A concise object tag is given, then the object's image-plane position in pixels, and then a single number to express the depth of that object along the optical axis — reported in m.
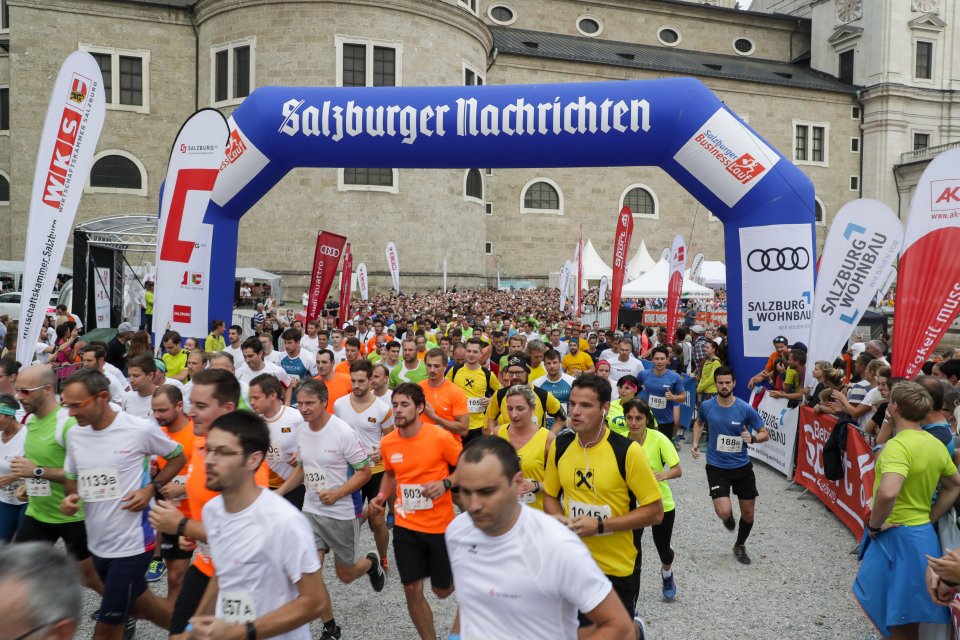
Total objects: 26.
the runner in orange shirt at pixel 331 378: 7.92
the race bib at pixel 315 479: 5.05
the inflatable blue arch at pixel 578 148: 10.35
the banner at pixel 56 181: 6.39
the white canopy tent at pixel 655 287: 22.61
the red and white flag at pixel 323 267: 13.52
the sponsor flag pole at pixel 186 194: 8.76
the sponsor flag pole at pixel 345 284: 16.53
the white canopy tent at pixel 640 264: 30.27
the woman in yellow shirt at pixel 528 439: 4.80
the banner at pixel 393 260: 23.29
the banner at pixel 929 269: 6.31
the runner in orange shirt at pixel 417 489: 4.82
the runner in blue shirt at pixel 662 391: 9.12
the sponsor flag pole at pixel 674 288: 14.30
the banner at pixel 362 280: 21.81
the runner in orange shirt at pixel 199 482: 3.53
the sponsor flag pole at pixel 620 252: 14.35
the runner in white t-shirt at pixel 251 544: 2.79
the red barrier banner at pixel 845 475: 6.64
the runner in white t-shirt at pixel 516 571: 2.37
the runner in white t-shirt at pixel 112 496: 4.05
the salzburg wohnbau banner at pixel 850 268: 8.34
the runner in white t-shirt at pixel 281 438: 5.24
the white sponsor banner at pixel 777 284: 10.29
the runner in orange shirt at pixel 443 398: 6.80
